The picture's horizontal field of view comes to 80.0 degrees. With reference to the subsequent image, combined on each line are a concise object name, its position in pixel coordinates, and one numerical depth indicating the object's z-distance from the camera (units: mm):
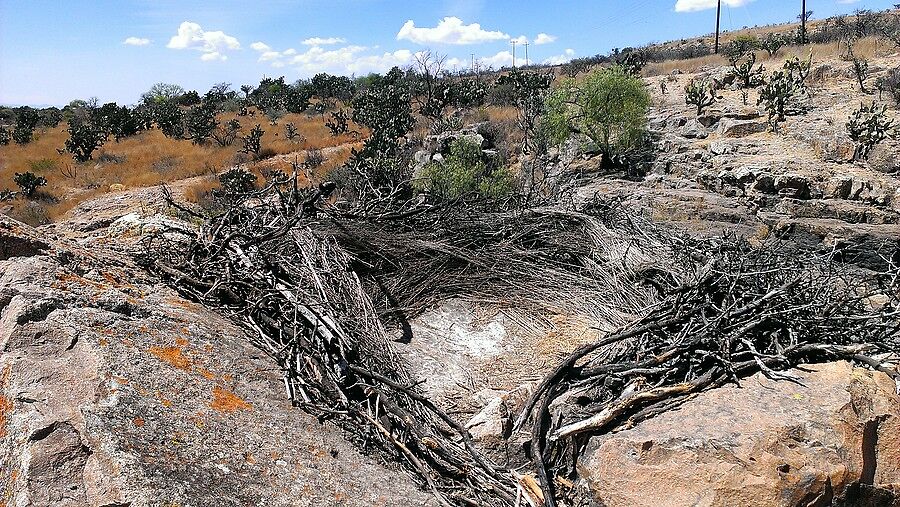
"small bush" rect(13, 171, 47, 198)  16094
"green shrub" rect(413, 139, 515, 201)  9758
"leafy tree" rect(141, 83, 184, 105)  38700
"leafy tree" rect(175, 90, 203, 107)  36531
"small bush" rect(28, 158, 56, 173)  19112
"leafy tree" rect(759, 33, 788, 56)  21797
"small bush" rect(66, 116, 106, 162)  20719
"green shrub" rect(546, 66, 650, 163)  12132
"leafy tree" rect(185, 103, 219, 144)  23078
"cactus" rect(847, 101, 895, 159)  9289
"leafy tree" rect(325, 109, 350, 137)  24297
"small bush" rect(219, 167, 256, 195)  14291
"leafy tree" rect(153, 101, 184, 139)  24312
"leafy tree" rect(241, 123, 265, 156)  20516
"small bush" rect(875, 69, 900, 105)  11461
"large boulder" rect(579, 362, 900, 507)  2029
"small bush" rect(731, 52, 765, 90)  15920
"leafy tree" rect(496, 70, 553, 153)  16297
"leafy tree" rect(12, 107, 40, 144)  24047
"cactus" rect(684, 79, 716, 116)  14398
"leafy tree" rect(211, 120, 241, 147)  22669
